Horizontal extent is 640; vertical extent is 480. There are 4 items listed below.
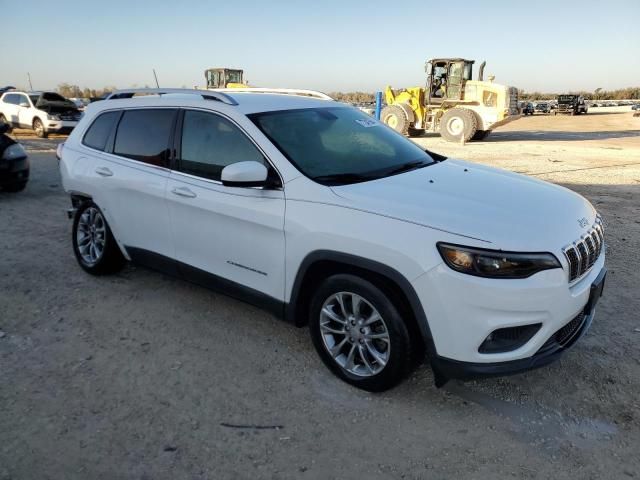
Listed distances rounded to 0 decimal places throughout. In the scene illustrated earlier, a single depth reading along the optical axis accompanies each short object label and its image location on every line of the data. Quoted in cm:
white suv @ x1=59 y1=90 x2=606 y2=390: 259
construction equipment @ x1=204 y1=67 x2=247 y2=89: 2417
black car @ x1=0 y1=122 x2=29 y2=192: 818
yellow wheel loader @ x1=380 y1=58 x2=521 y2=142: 1888
